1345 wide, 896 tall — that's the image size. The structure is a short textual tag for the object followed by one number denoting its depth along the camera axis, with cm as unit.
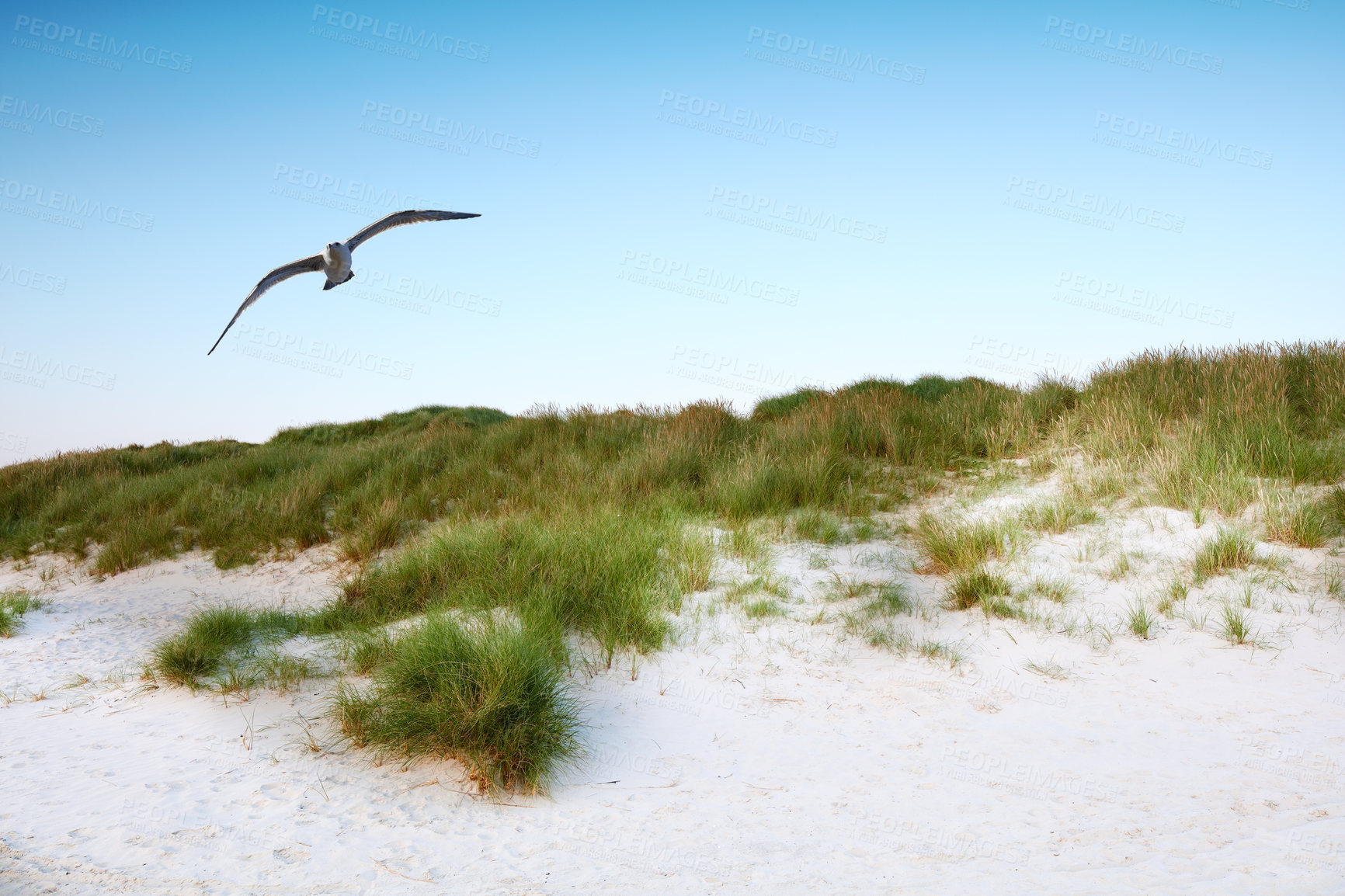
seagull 756
